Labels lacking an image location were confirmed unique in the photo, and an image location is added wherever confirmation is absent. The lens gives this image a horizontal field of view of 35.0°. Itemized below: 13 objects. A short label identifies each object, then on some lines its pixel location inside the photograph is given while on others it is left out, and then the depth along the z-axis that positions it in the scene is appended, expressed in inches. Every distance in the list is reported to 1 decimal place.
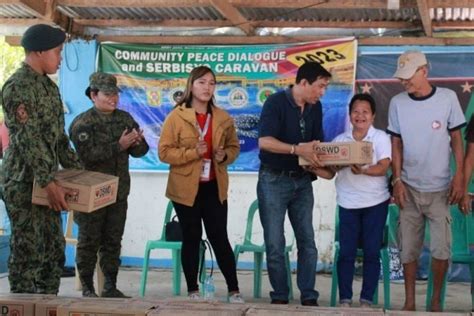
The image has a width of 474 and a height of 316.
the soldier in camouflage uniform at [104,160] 206.5
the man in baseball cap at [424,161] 185.5
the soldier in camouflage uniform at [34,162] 147.7
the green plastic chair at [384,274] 212.8
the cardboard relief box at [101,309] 106.2
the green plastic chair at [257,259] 235.5
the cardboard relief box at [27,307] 109.2
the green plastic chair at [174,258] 235.5
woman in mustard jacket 190.4
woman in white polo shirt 187.9
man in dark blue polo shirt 189.3
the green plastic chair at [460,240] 208.8
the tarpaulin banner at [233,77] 284.7
